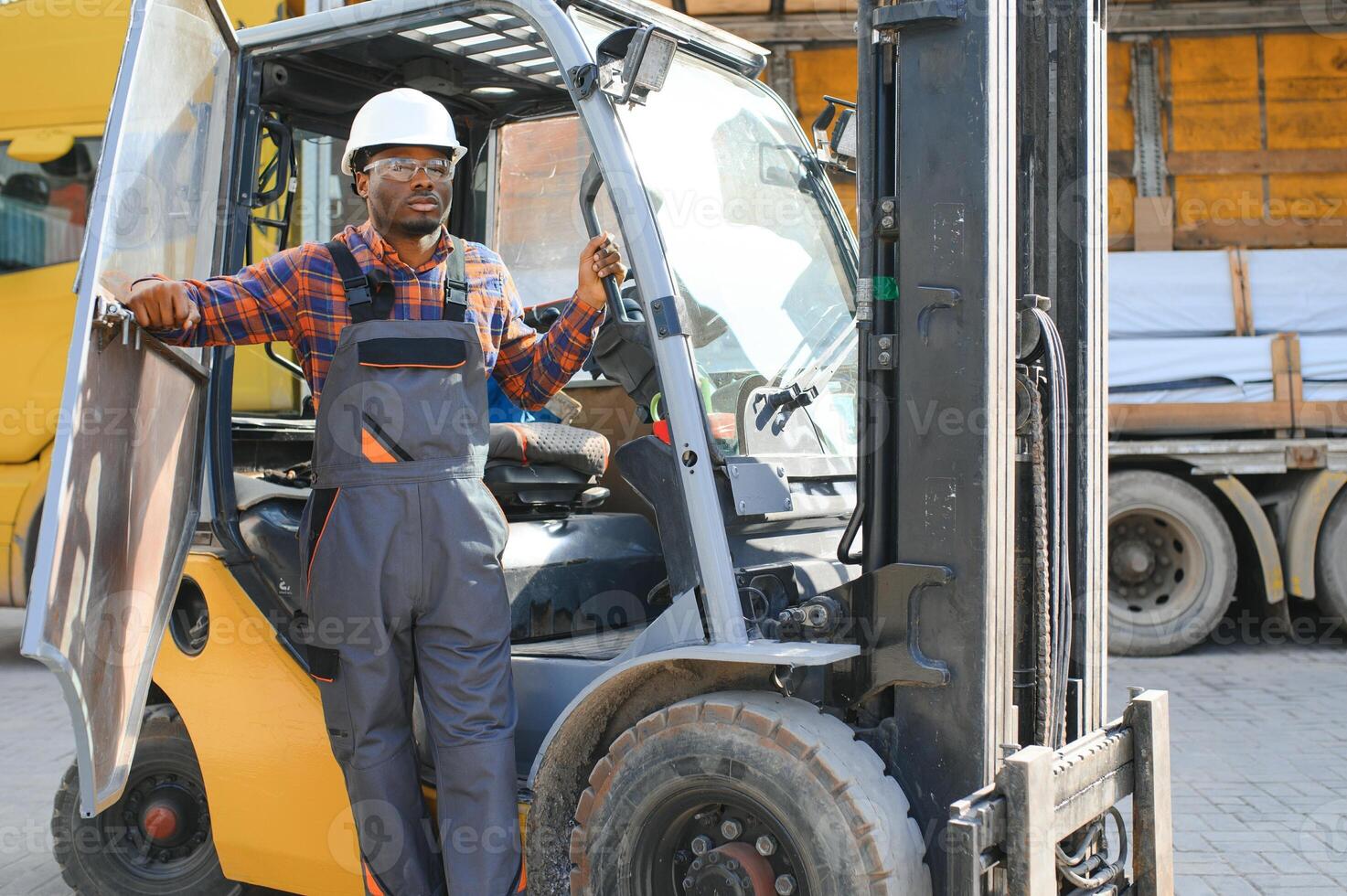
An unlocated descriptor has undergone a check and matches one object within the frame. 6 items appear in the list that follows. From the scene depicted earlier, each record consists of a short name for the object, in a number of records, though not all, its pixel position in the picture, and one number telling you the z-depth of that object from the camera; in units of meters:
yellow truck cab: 7.60
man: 2.92
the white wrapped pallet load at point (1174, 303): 8.01
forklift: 2.66
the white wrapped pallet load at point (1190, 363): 7.80
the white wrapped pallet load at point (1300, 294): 7.95
